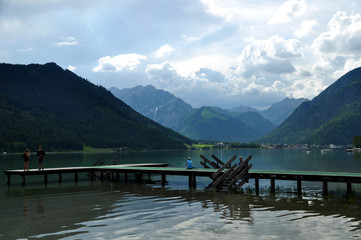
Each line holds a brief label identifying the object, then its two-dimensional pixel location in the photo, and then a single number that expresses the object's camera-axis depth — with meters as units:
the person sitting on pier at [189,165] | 41.81
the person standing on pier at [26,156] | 42.89
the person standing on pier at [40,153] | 43.59
